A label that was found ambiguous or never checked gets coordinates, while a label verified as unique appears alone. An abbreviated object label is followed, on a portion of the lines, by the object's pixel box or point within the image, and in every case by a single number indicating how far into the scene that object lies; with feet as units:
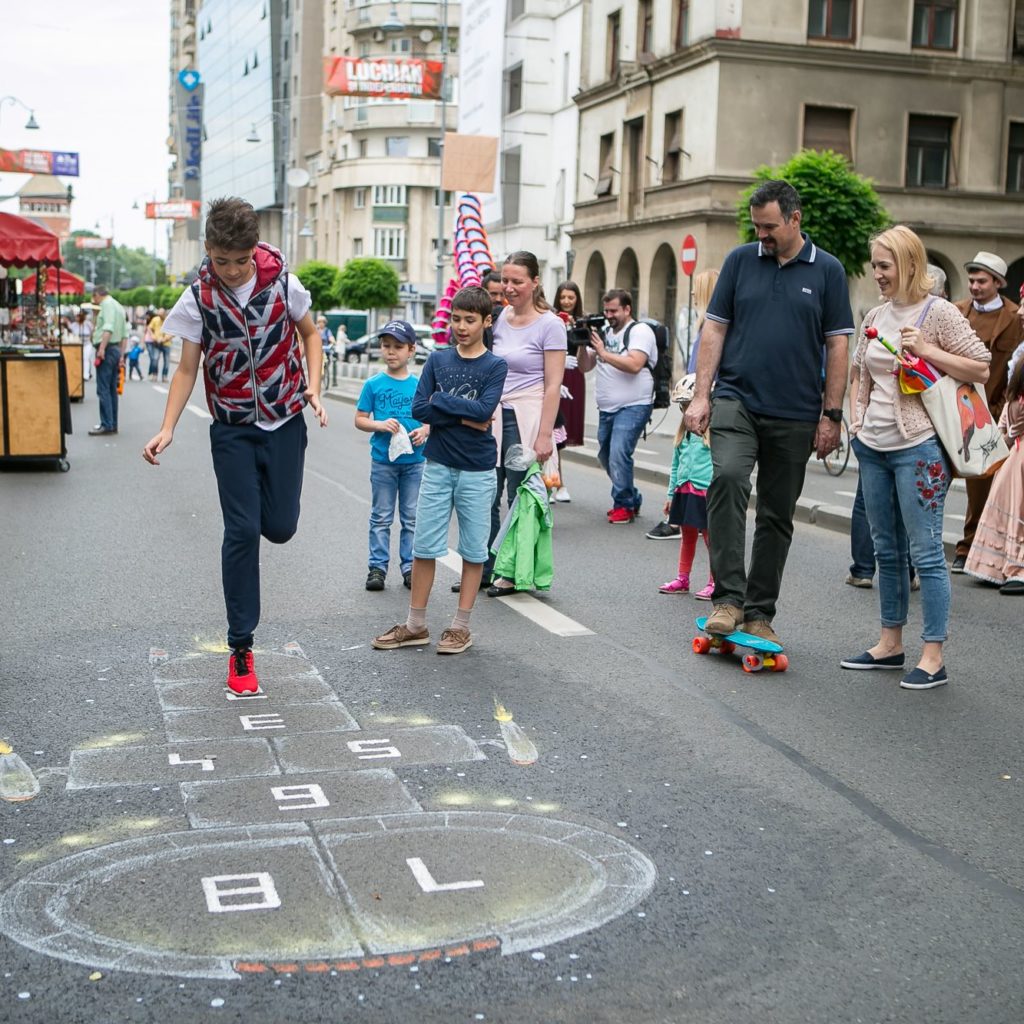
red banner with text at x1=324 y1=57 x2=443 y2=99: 220.64
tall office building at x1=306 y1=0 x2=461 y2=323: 304.50
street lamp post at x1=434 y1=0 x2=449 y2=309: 136.75
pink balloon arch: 59.41
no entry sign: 69.26
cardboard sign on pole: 83.46
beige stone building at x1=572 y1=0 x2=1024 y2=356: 121.49
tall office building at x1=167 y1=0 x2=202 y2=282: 503.20
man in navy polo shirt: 21.80
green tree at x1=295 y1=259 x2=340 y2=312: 263.70
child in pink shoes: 28.58
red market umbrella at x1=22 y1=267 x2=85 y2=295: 72.43
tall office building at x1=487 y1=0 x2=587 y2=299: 165.58
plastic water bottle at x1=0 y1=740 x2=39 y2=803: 15.07
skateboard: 21.67
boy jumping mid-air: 19.49
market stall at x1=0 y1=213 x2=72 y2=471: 48.91
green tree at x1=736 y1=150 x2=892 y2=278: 94.68
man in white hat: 30.94
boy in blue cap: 27.66
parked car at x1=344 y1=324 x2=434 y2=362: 212.23
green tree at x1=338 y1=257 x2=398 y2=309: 240.94
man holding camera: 38.83
